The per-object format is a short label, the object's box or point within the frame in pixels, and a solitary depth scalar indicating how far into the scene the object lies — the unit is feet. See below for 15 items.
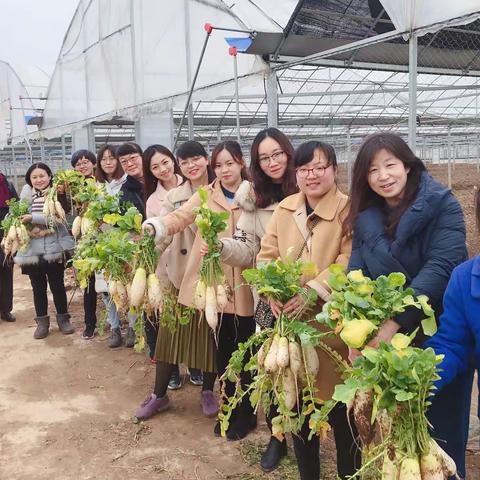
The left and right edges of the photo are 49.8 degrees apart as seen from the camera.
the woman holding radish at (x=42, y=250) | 14.70
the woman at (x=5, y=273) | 17.01
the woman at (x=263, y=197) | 7.62
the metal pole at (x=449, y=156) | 30.87
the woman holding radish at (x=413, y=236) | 5.56
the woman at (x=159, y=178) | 10.19
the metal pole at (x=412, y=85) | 9.83
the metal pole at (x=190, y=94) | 12.97
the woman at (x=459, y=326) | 4.71
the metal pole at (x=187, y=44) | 18.62
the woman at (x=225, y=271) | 8.62
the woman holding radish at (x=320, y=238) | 6.62
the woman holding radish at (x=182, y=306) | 9.37
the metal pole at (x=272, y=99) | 13.37
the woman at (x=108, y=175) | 13.29
